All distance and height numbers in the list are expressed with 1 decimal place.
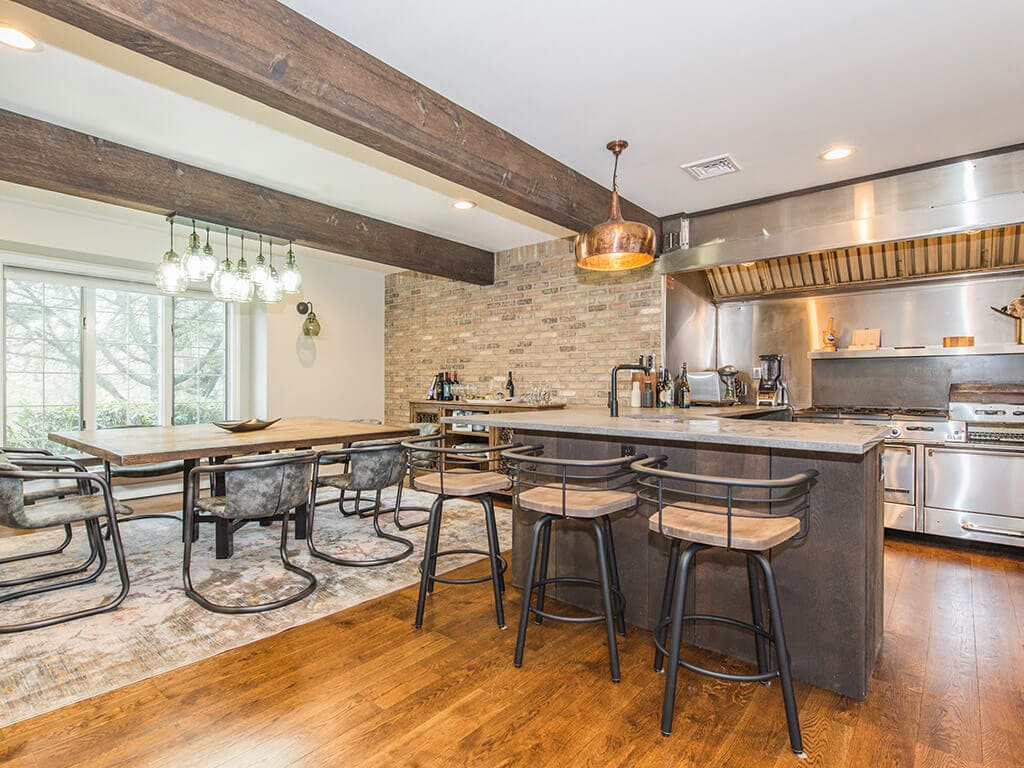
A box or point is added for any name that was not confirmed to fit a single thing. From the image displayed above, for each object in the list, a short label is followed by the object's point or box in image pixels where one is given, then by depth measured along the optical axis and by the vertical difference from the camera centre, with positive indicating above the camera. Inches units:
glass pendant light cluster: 139.3 +29.4
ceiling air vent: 135.0 +56.3
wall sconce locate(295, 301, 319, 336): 241.0 +27.9
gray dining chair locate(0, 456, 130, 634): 99.5 -26.2
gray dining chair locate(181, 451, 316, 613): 107.4 -23.1
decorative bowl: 148.4 -11.9
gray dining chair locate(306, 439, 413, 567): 132.6 -22.0
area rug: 82.4 -44.3
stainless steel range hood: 128.3 +42.5
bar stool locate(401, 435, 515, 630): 96.3 -19.2
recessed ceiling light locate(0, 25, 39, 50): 86.4 +56.3
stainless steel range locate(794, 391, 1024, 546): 142.8 -22.5
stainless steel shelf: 152.7 +10.4
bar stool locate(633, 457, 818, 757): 65.9 -19.4
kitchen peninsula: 77.3 -25.4
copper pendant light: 110.3 +29.8
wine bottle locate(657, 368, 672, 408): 175.6 -2.7
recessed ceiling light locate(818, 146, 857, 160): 127.6 +55.7
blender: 193.0 +1.9
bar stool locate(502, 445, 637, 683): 81.4 -19.1
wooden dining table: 114.0 -14.1
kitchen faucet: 121.4 -3.5
